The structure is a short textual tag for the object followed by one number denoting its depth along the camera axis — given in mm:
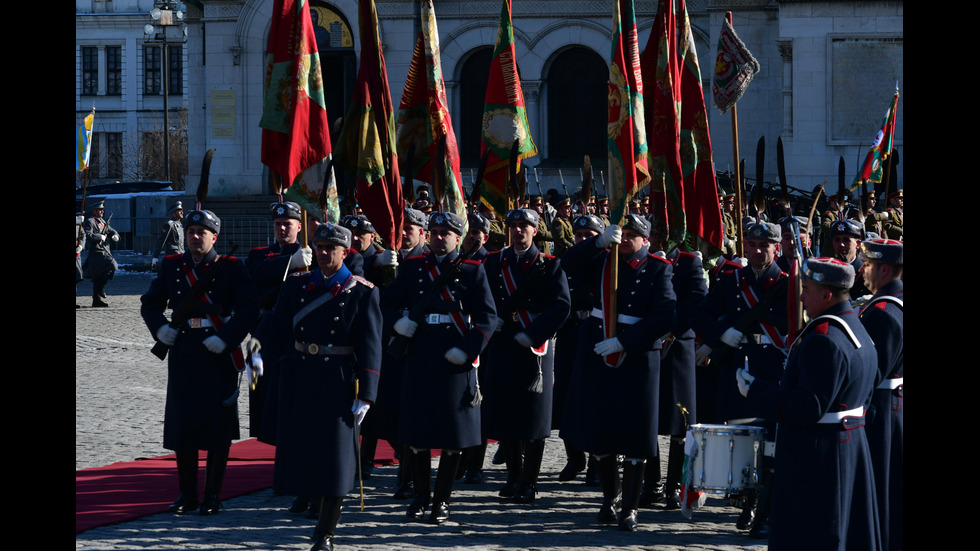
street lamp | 39719
